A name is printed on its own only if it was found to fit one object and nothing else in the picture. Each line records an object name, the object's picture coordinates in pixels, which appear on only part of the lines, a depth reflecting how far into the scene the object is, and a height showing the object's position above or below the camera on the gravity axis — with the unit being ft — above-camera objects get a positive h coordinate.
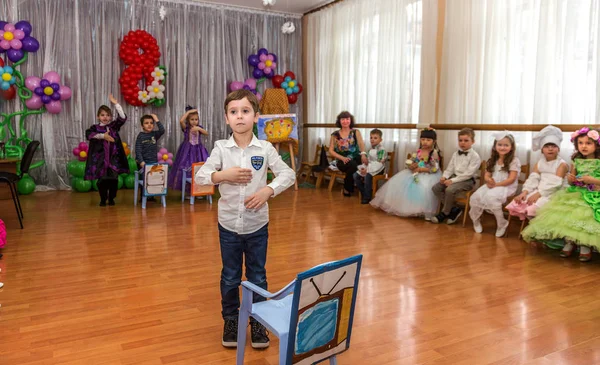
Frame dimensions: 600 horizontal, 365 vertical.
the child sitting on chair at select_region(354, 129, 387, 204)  20.98 -1.48
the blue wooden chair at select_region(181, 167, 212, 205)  20.47 -2.02
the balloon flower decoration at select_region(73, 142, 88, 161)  23.17 -0.97
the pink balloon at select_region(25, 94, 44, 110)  22.53 +1.28
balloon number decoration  24.02 +3.07
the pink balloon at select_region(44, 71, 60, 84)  22.62 +2.49
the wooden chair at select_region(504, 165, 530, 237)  15.90 -1.26
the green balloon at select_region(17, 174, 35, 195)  22.29 -2.54
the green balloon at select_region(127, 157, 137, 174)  23.93 -1.64
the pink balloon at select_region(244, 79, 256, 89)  26.86 +2.71
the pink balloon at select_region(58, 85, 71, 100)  22.97 +1.79
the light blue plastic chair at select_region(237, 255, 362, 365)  5.39 -2.14
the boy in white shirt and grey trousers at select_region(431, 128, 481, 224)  16.74 -1.47
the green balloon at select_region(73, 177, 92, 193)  23.24 -2.57
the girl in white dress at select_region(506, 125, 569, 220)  13.96 -1.22
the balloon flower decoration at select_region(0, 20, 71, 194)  21.53 +1.83
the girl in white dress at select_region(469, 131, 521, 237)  15.11 -1.45
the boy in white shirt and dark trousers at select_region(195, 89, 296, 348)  6.94 -0.88
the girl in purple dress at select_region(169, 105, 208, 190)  21.91 -0.82
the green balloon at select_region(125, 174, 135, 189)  24.21 -2.46
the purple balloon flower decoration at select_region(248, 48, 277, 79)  27.27 +3.88
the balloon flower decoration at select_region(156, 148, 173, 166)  24.06 -1.20
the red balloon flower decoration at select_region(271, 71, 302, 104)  27.99 +2.85
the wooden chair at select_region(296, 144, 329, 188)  25.14 -1.94
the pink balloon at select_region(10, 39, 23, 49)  21.70 +3.81
